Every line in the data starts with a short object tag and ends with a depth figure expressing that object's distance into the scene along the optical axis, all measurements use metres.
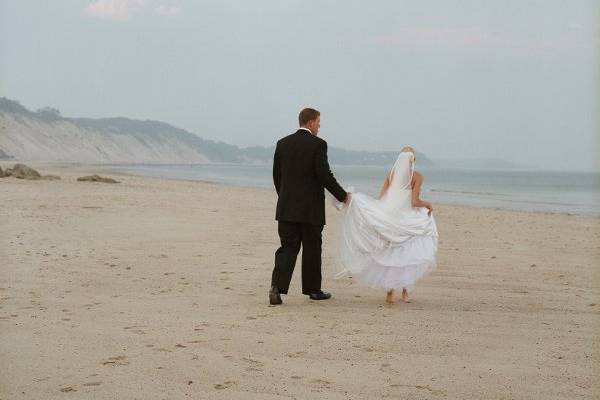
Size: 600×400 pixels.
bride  7.62
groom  7.53
